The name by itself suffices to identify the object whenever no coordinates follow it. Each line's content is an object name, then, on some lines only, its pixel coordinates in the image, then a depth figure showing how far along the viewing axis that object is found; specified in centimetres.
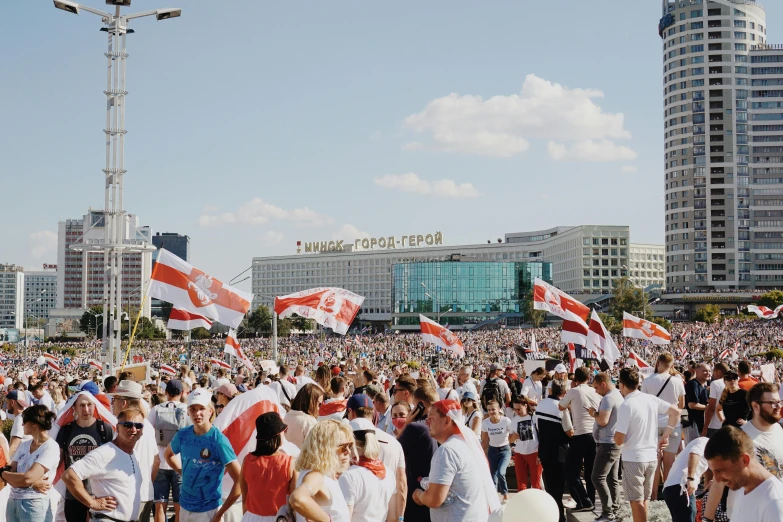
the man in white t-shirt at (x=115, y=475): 593
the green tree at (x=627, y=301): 10312
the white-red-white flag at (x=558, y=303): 1975
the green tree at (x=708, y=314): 9648
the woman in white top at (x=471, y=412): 966
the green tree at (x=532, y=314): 11114
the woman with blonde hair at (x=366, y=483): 545
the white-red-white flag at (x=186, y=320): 1792
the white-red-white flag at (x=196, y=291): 1688
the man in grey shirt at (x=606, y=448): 920
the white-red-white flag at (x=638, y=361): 2482
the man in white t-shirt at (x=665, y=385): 1054
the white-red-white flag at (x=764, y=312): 4932
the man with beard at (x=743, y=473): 446
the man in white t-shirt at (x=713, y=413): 998
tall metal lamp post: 2359
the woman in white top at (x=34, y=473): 641
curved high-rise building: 12838
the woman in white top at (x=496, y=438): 1045
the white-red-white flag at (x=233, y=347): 2408
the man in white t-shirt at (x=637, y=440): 852
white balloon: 519
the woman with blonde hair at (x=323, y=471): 492
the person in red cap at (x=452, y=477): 563
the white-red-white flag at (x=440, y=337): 2373
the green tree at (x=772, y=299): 9538
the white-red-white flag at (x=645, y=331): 2523
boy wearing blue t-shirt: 668
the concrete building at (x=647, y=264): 17612
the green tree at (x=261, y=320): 12950
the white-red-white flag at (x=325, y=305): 2070
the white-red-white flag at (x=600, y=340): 2027
